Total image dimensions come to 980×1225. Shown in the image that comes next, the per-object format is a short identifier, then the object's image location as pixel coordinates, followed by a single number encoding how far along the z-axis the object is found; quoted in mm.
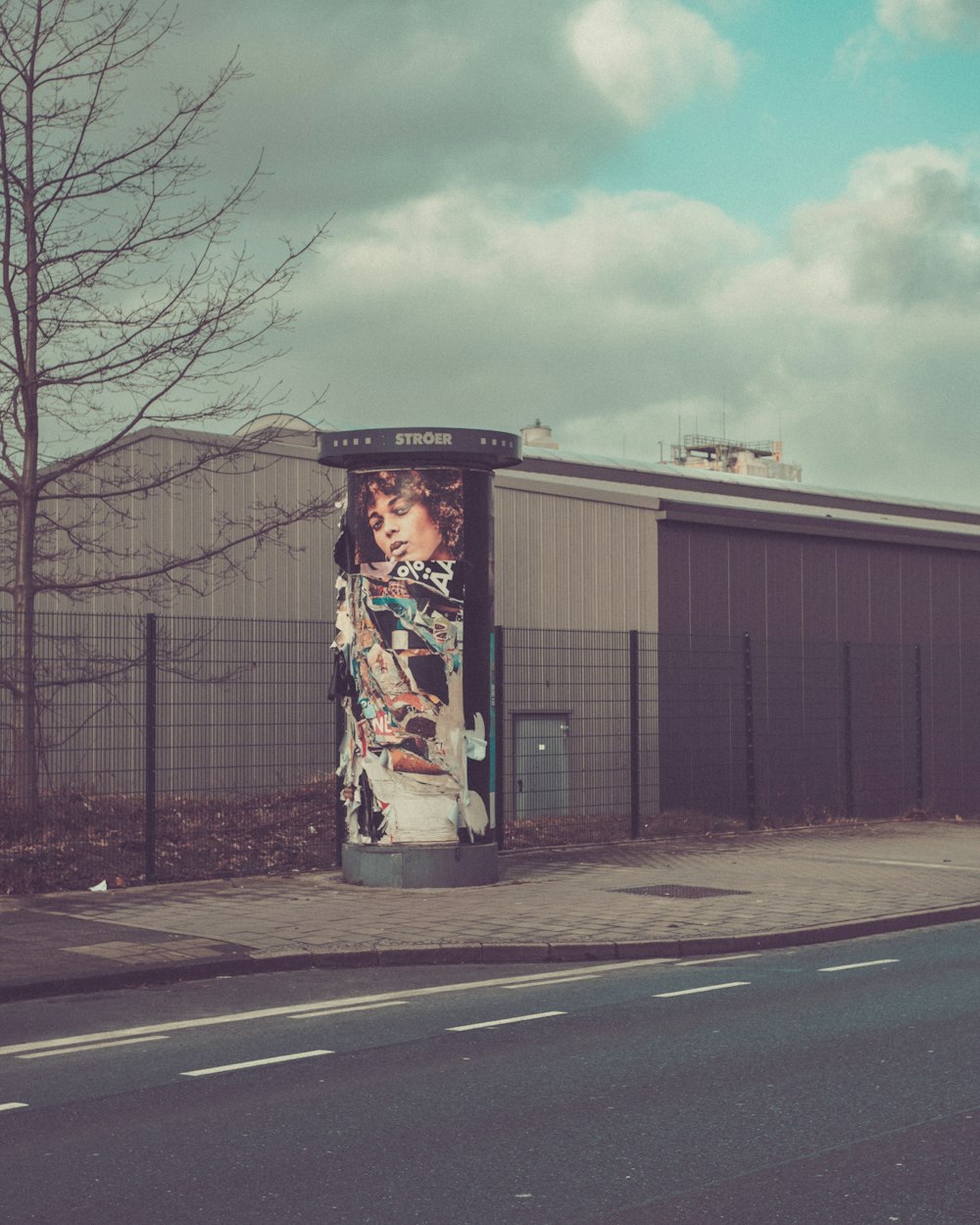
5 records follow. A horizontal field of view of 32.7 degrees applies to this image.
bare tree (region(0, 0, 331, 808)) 14992
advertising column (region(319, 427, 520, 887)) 13578
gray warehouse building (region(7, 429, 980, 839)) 21453
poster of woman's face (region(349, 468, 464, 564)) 13656
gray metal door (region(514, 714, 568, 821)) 19312
